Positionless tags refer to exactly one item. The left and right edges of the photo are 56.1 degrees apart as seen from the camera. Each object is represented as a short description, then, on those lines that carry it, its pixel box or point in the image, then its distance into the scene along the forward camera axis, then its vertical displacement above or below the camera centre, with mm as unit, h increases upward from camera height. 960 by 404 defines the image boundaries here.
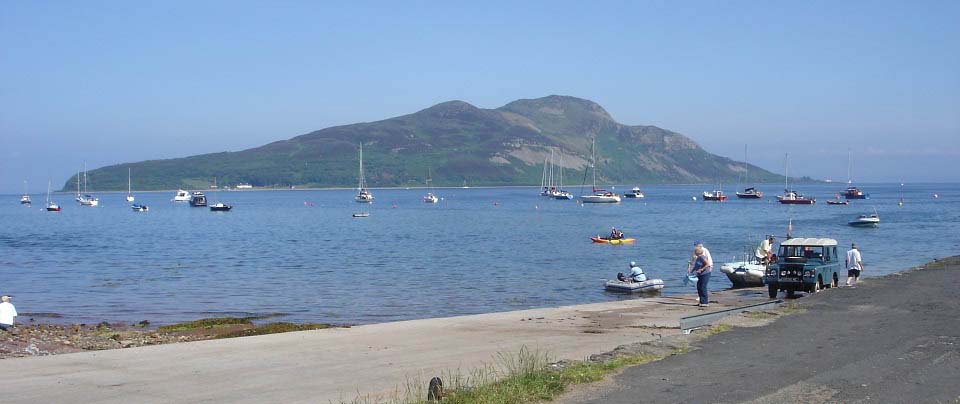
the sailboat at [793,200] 165525 -1598
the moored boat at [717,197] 195262 -1558
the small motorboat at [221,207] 153125 -4391
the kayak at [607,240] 69188 -4040
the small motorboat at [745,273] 36531 -3397
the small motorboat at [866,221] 91688 -2944
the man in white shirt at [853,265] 33031 -2683
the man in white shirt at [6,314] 24406 -3737
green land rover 28344 -2431
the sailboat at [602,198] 177250 -1983
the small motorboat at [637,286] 37031 -4050
